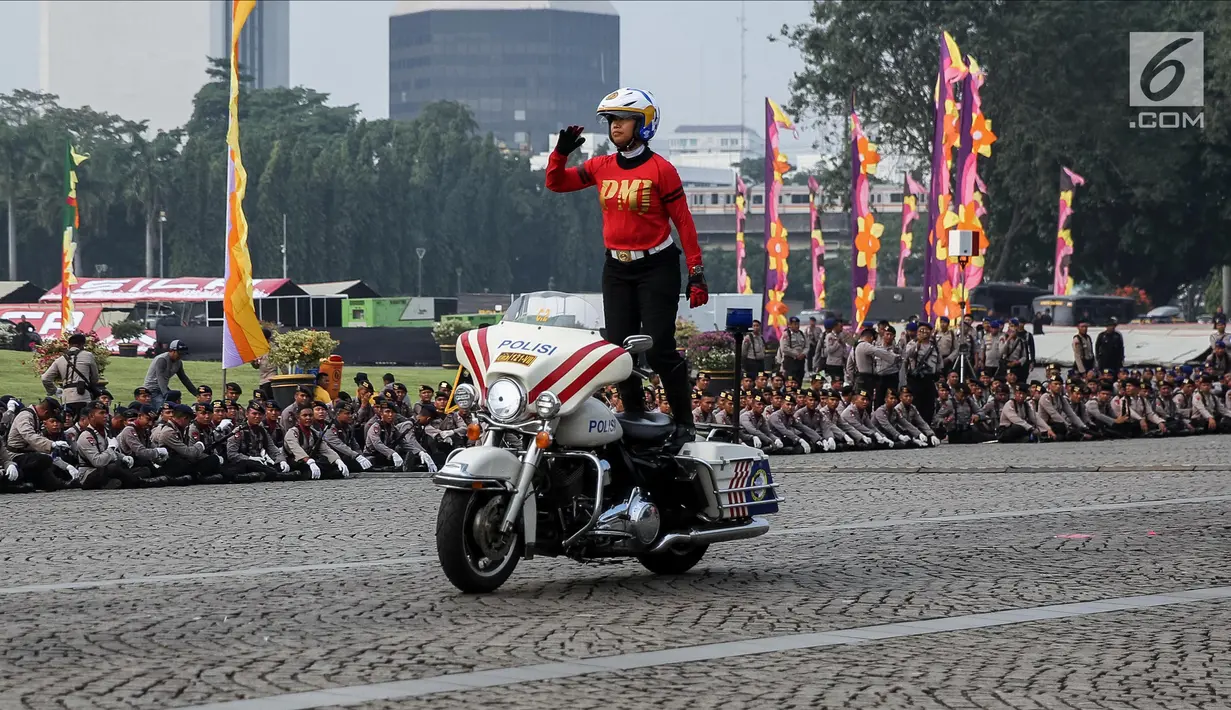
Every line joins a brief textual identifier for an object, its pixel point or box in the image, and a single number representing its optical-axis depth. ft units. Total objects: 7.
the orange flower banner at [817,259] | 172.86
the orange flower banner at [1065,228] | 200.44
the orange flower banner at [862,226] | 128.26
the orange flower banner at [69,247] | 132.31
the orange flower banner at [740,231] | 212.17
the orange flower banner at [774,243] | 131.34
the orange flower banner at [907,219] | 188.24
